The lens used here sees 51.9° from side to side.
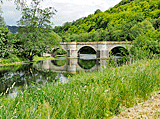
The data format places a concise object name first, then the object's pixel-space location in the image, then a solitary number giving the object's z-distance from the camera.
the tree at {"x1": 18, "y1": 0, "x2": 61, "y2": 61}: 24.81
